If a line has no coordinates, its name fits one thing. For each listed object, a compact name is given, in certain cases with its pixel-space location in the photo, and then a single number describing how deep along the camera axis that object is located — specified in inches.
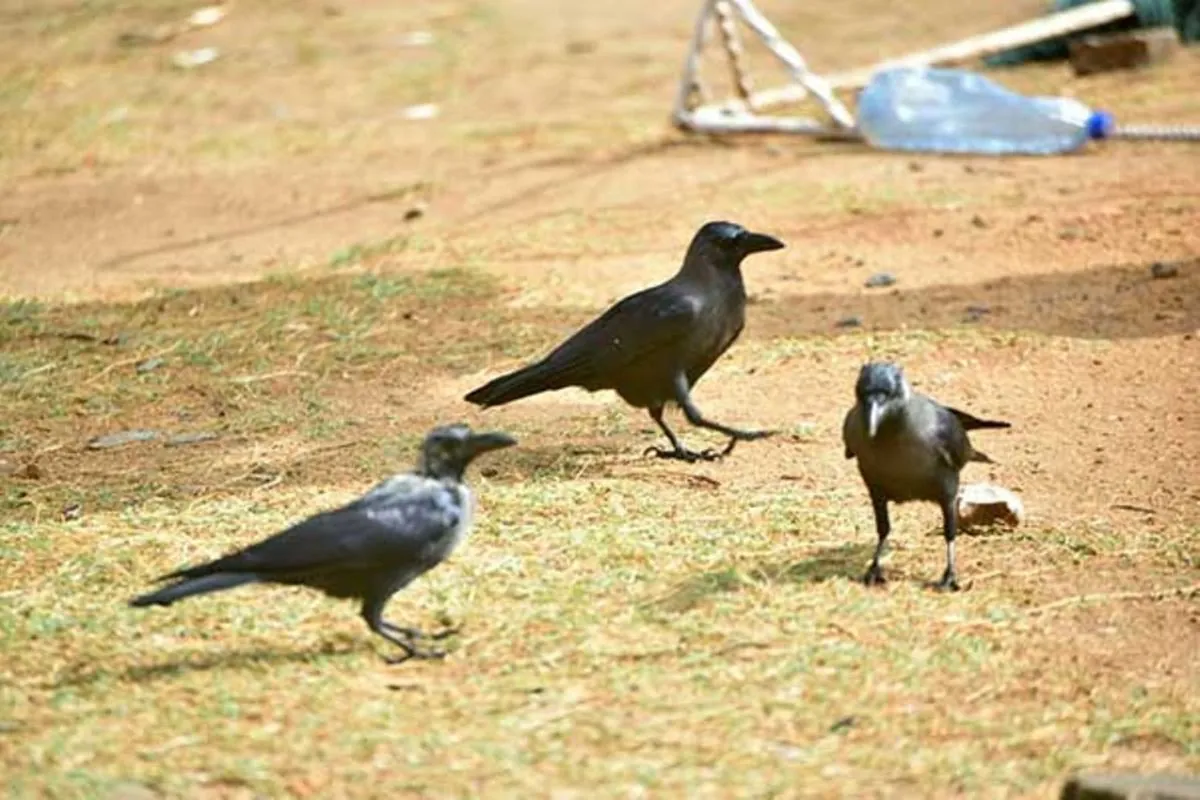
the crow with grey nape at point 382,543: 414.0
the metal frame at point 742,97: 994.1
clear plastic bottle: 964.0
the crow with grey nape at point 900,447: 462.0
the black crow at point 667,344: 589.6
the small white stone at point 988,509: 516.1
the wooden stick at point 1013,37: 1116.5
